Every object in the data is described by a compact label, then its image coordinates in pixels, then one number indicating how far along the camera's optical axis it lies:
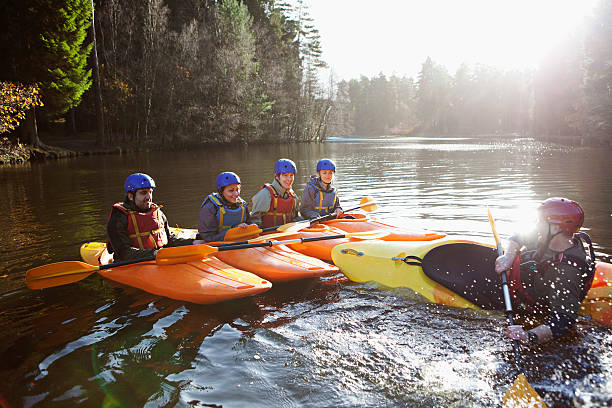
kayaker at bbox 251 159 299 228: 6.25
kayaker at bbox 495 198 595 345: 2.87
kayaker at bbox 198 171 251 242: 5.52
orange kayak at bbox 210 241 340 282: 4.69
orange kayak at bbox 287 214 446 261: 5.57
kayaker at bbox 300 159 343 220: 6.97
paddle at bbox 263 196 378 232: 5.82
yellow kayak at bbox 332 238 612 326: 3.64
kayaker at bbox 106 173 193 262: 4.84
